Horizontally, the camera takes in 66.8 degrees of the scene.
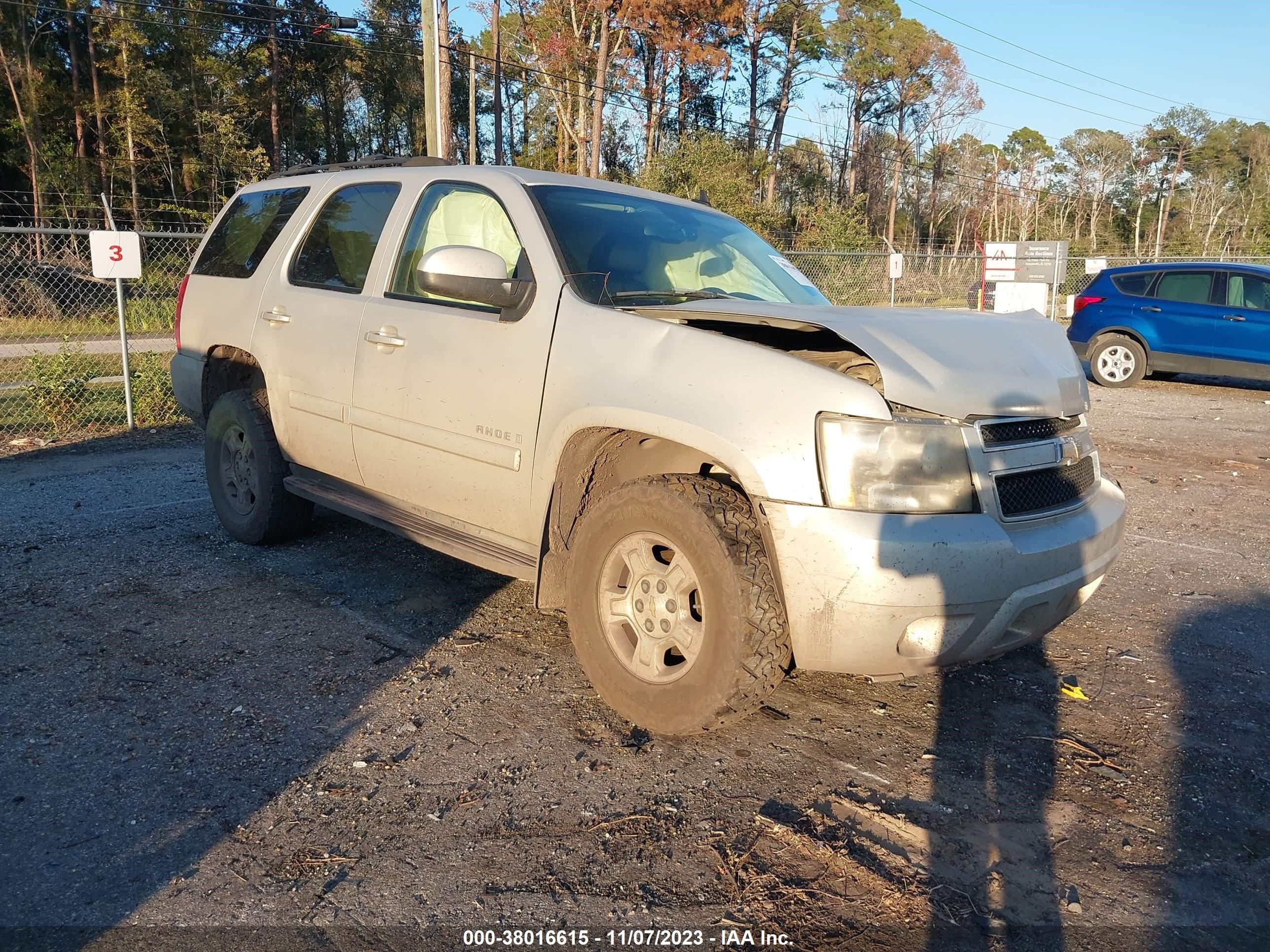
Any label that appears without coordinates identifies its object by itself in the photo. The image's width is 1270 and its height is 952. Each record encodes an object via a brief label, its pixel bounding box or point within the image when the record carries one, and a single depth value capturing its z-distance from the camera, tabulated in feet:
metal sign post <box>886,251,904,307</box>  57.00
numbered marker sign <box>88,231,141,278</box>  28.07
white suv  9.57
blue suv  42.55
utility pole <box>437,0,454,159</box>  47.98
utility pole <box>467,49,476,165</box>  106.73
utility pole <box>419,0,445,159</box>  46.21
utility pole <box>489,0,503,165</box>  103.35
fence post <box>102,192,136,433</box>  29.37
